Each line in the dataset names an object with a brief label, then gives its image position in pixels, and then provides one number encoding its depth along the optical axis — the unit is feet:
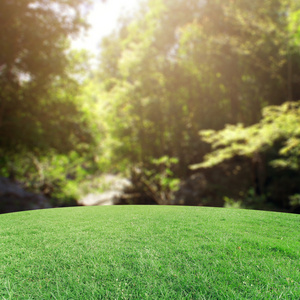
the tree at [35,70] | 20.77
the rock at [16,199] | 17.90
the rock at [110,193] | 27.74
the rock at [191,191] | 26.32
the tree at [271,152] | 19.61
